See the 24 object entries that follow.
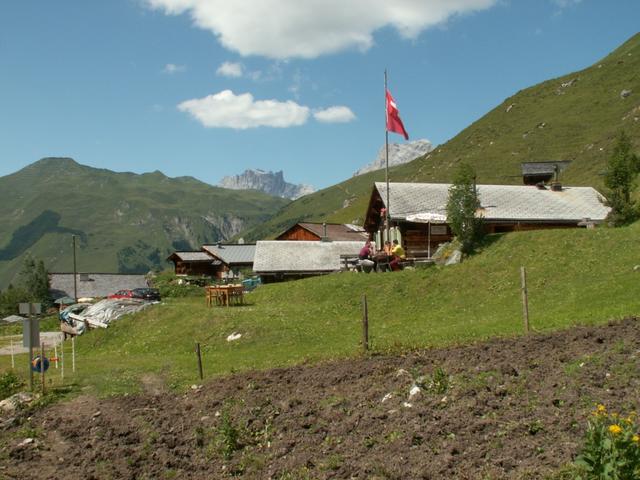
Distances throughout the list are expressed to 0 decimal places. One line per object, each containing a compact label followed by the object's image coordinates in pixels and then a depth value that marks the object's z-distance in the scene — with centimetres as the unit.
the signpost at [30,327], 2194
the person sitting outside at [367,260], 3994
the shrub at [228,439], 1334
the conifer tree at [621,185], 3538
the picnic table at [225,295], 4078
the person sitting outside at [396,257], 3897
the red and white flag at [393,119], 3806
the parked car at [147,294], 6506
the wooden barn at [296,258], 5712
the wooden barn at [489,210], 4441
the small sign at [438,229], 4450
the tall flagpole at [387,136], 3903
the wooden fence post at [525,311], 1828
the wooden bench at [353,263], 4325
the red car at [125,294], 6924
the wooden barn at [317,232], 8094
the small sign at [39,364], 2220
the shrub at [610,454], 793
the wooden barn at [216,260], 9544
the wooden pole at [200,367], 2137
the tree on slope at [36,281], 9931
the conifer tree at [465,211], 3684
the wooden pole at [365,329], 1895
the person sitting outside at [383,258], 3925
